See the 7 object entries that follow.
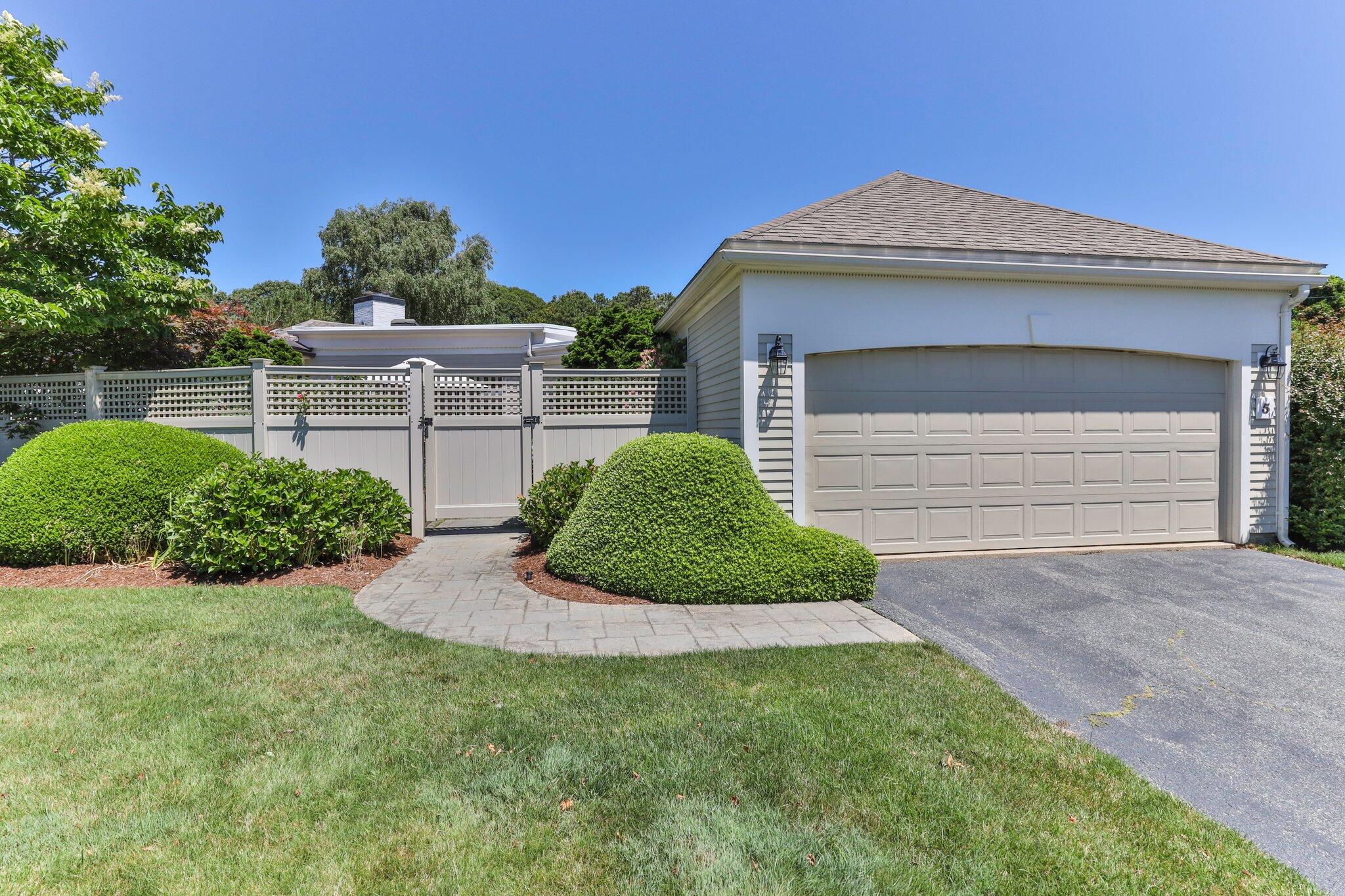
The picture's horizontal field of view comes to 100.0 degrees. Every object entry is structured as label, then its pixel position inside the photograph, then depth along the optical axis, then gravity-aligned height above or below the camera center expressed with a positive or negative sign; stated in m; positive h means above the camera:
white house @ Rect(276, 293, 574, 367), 11.30 +1.84
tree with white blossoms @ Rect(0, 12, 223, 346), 6.57 +2.61
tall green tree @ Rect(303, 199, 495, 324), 25.11 +7.63
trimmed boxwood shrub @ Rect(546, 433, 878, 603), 4.54 -0.90
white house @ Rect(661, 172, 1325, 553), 5.77 +0.64
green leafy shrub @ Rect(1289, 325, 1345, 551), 6.33 -0.14
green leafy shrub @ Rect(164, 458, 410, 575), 4.96 -0.79
